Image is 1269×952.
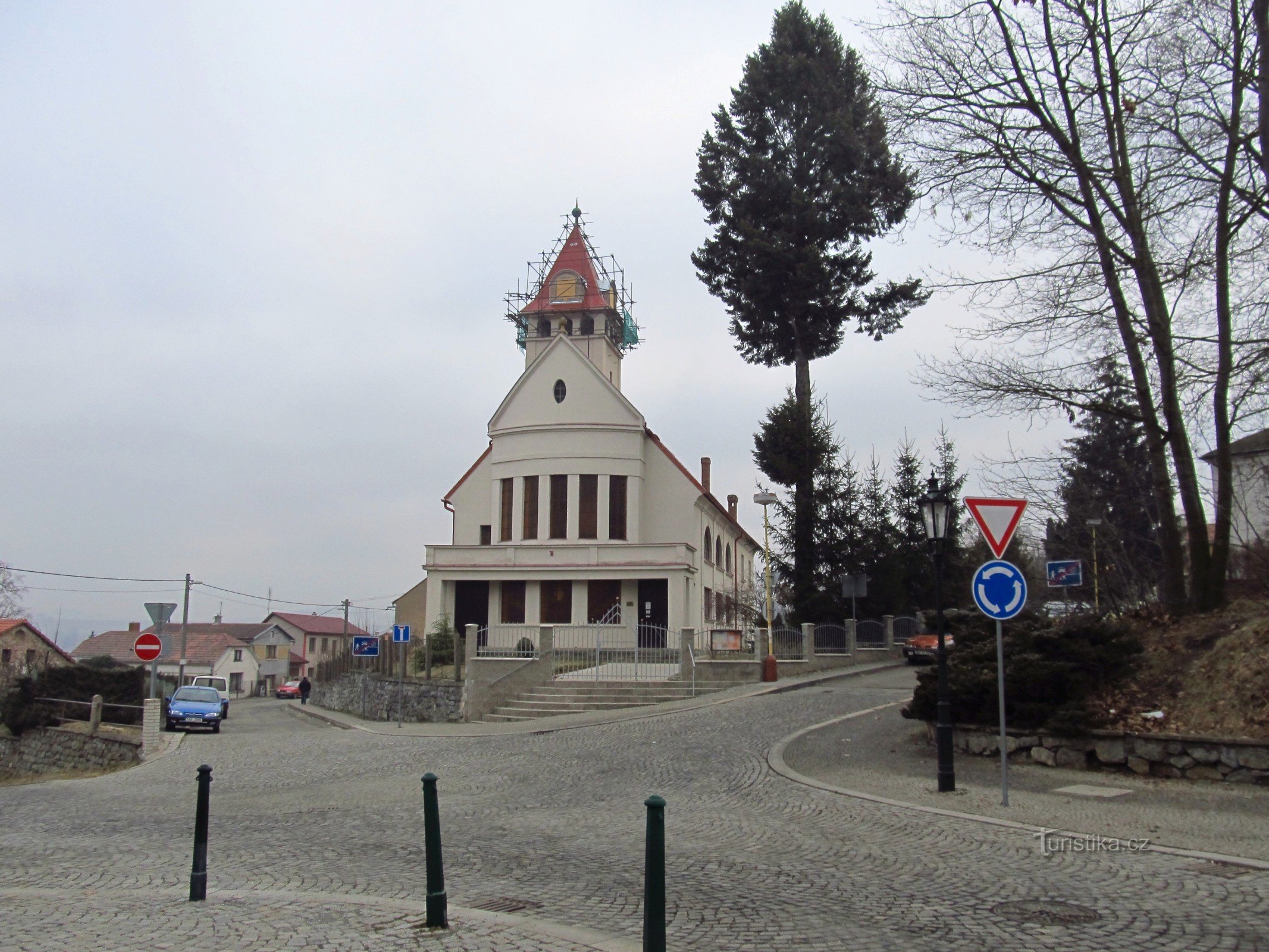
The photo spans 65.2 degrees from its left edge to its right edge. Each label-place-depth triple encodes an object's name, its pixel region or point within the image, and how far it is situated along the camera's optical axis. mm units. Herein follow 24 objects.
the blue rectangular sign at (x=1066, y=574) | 16797
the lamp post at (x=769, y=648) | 24859
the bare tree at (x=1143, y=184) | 13797
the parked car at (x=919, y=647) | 31103
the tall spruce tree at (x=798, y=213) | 36406
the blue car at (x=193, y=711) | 29891
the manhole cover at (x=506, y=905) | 6789
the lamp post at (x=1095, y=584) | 16047
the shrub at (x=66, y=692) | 30531
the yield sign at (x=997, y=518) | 11094
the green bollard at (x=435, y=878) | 5977
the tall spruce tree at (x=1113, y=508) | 15719
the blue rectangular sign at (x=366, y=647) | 31688
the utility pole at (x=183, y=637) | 37000
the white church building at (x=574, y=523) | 36719
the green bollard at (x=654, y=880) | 4410
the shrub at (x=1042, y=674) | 12766
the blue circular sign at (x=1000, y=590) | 10531
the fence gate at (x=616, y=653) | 24750
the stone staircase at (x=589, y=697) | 23266
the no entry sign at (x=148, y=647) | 21422
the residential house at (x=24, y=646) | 53969
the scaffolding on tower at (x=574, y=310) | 50844
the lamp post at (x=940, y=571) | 11414
